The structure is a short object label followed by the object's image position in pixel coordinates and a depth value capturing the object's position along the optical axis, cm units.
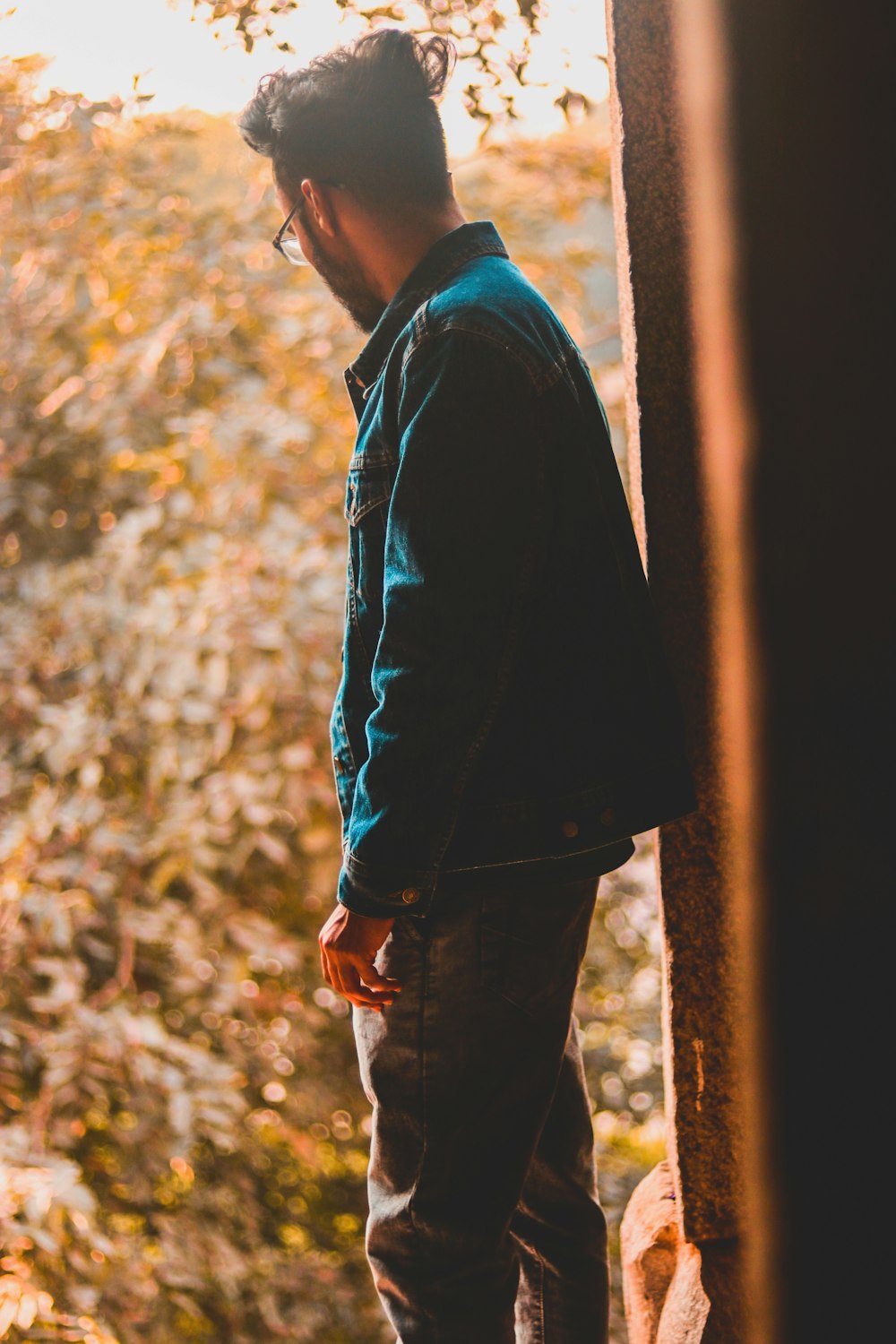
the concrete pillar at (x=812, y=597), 67
